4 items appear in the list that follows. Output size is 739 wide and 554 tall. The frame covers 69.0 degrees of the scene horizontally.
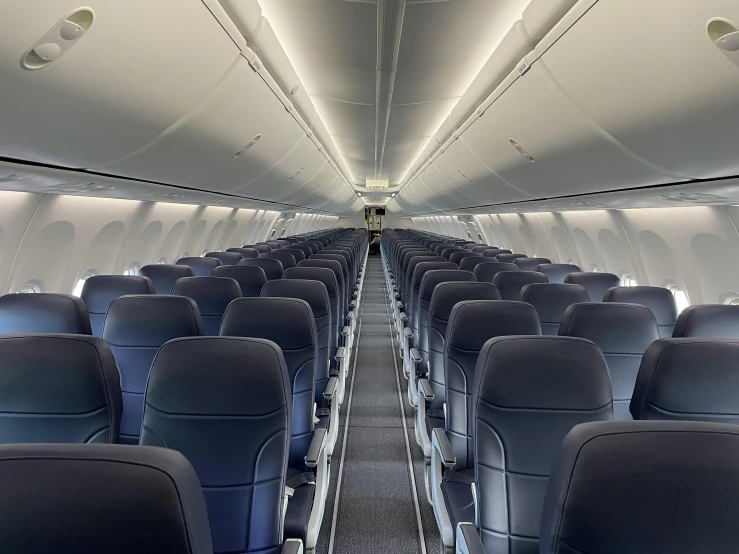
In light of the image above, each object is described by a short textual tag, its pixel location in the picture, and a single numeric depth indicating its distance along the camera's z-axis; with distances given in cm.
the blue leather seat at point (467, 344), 317
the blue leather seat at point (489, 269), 674
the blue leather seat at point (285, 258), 848
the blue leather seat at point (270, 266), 711
